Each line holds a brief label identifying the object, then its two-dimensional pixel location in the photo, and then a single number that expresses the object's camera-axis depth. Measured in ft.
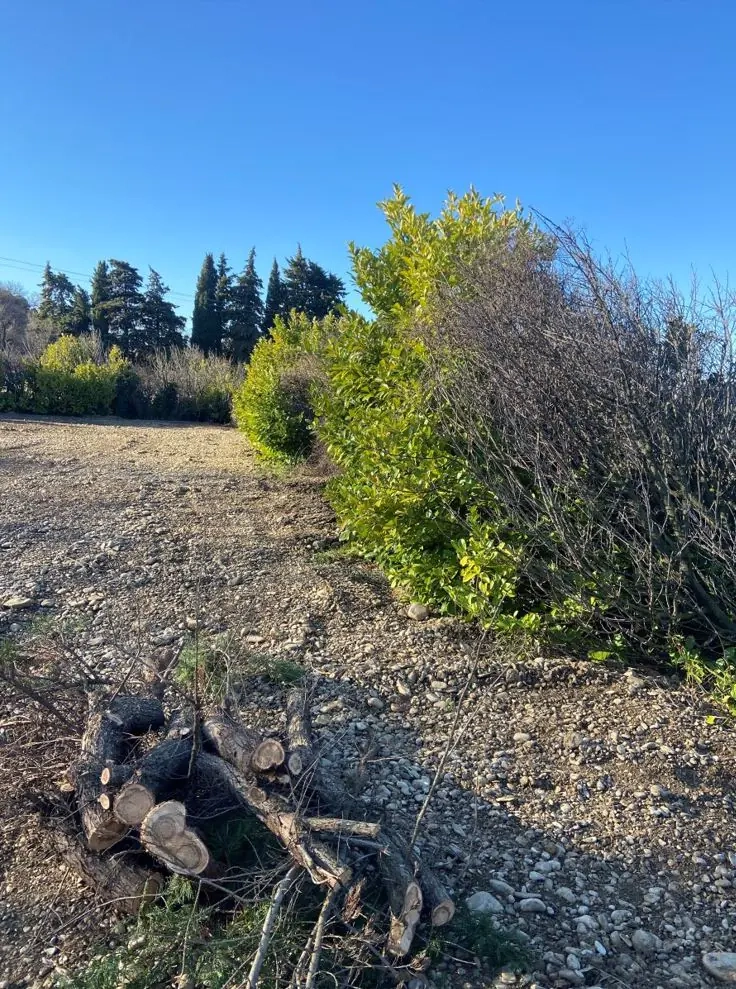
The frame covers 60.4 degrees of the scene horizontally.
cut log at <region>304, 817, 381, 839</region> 6.02
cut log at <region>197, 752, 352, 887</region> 5.75
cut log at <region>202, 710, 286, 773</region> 6.81
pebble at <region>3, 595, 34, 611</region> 13.87
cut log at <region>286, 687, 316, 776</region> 6.84
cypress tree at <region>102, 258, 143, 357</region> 101.60
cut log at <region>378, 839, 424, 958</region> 5.64
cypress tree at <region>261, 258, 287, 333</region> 104.58
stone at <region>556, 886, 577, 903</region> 6.93
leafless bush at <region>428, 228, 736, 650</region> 10.22
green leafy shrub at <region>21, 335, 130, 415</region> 59.88
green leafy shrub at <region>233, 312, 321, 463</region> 30.01
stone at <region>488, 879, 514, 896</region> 6.98
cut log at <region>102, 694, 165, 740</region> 7.88
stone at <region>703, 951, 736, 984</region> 6.08
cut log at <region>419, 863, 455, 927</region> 5.88
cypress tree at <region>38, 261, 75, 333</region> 104.88
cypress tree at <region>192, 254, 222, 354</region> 104.32
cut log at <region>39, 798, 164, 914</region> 6.53
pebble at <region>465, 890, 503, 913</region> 6.71
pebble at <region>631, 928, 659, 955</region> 6.36
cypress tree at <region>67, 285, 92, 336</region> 100.32
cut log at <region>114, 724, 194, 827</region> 6.25
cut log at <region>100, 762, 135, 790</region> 6.71
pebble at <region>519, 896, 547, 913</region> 6.77
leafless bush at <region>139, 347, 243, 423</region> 67.77
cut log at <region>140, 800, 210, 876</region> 5.99
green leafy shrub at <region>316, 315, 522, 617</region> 11.89
